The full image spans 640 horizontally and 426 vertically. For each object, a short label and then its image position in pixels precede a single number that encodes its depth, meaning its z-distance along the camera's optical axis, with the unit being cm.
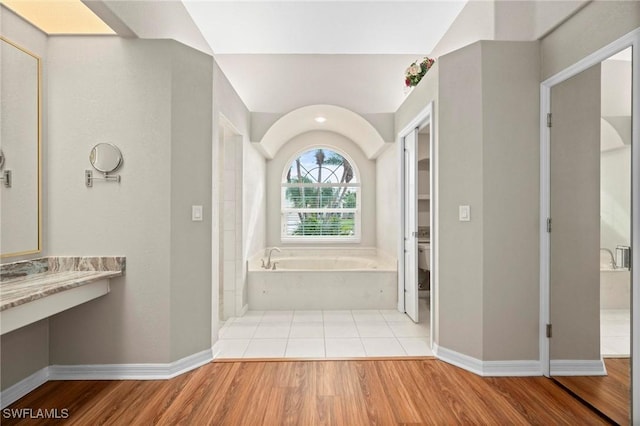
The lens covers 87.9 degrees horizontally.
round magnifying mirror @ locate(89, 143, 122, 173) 244
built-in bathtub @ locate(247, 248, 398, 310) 411
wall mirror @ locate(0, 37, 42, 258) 209
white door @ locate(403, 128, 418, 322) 361
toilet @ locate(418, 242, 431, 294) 410
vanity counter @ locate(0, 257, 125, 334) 170
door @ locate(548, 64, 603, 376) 209
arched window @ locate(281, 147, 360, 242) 581
